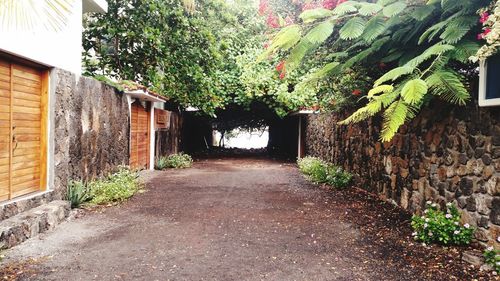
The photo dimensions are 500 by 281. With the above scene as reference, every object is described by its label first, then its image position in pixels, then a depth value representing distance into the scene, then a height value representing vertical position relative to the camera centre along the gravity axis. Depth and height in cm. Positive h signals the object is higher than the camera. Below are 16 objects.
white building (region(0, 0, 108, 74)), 489 +137
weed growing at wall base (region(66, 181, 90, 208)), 656 -113
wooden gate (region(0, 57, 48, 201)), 506 +4
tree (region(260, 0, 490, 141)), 331 +112
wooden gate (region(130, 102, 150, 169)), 1152 -13
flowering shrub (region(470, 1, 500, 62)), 288 +88
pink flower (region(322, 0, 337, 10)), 491 +179
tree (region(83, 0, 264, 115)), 1109 +286
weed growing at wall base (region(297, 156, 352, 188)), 927 -105
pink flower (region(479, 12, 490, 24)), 332 +113
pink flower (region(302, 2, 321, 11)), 669 +244
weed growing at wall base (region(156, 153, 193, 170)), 1365 -112
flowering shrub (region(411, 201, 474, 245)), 439 -112
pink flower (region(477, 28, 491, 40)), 327 +101
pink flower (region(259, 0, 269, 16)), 768 +274
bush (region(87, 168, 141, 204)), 720 -118
